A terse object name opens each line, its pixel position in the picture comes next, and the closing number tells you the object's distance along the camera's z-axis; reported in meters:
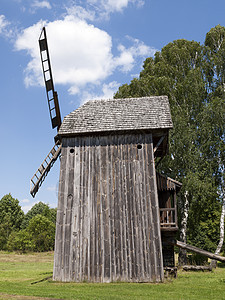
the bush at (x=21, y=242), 44.22
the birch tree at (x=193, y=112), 23.70
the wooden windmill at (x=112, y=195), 13.70
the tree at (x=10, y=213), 53.59
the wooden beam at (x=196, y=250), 13.68
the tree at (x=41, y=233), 44.44
